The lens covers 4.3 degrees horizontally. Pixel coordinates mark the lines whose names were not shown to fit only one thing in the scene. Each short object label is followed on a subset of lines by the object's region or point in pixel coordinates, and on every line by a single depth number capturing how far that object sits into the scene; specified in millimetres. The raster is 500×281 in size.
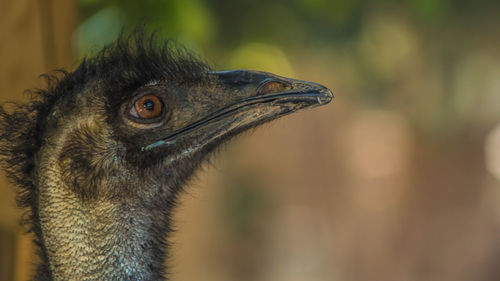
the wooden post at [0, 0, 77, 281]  3695
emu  3558
